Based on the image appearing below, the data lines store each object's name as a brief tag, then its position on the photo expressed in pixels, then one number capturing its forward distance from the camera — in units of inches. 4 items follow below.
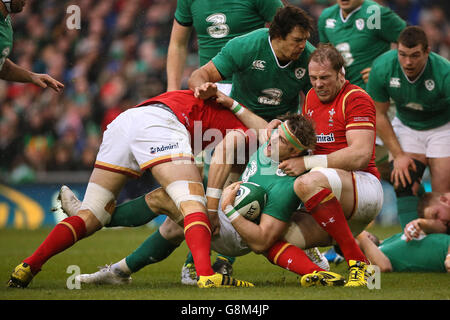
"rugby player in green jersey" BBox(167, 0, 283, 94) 450.9
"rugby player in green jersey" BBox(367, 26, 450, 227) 464.8
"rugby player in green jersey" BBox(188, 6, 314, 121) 391.9
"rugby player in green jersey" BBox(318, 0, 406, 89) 524.1
